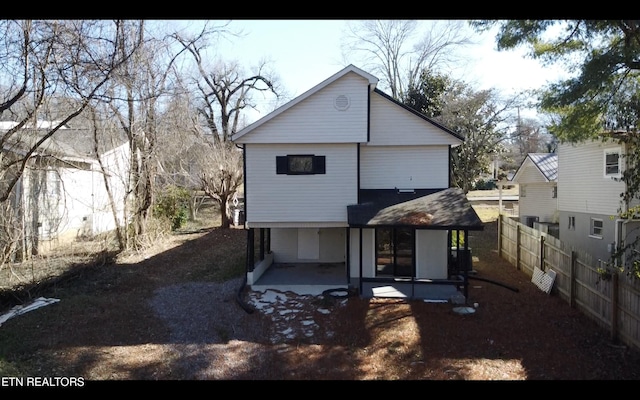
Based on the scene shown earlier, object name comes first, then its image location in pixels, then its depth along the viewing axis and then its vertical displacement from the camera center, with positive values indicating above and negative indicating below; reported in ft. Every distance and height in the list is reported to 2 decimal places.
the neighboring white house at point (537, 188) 76.28 -0.05
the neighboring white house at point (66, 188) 47.73 +0.17
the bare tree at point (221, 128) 77.00 +16.11
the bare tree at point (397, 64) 101.76 +32.05
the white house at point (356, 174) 40.45 +1.49
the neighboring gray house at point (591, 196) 47.06 -1.11
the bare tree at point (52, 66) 31.53 +10.31
